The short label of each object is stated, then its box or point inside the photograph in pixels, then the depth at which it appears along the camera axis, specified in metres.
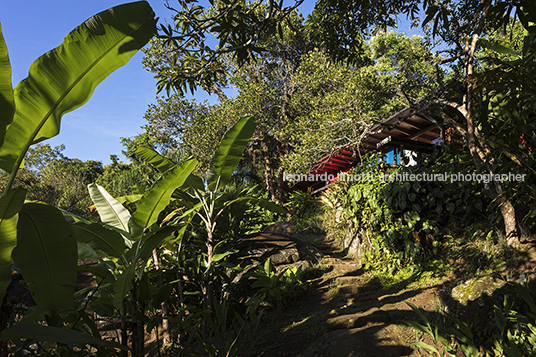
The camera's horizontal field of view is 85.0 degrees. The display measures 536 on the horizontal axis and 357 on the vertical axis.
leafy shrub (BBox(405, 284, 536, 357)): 2.35
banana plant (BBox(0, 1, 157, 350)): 1.65
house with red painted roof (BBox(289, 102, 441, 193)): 9.68
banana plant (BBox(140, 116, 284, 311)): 3.74
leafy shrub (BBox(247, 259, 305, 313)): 4.53
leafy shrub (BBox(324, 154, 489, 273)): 5.87
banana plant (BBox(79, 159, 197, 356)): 2.13
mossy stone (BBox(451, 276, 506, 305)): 3.42
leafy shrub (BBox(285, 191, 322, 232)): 13.11
